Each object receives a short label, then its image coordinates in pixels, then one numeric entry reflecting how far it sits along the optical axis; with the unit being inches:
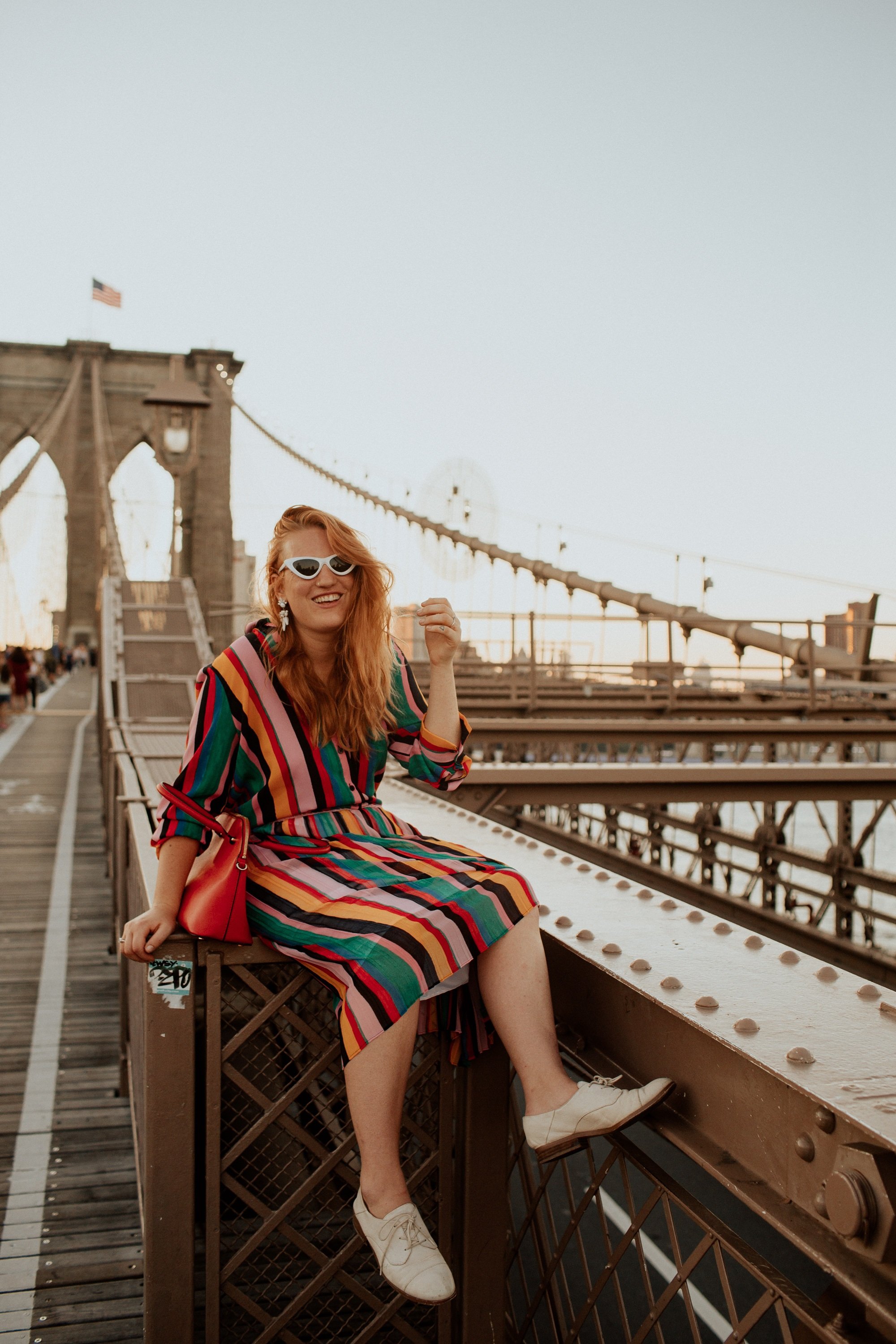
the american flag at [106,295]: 1322.6
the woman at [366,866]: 62.9
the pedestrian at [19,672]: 694.5
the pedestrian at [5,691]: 651.9
